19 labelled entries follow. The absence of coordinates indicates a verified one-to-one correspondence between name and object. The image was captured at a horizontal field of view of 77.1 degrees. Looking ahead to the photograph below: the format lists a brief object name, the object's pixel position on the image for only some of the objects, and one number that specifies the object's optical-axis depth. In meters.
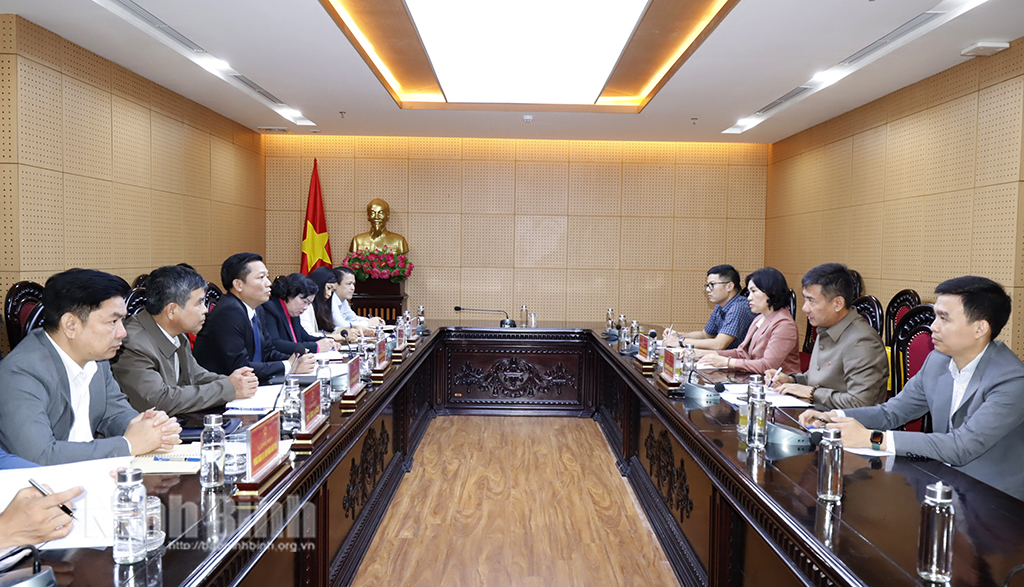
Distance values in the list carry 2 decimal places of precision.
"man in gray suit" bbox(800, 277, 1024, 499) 1.82
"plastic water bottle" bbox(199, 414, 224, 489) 1.51
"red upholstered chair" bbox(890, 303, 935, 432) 2.74
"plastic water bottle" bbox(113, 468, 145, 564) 1.13
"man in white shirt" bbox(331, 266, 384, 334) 5.39
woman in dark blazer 4.11
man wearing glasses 4.57
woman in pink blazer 3.53
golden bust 7.30
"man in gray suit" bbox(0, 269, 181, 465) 1.67
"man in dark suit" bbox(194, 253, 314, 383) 3.19
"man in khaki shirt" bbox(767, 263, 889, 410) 2.62
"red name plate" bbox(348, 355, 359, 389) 2.61
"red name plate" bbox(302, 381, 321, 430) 1.96
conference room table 1.21
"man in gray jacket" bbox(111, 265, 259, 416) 2.30
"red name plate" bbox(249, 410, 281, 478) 1.54
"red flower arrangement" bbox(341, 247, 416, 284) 6.93
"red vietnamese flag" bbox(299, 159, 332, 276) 7.38
